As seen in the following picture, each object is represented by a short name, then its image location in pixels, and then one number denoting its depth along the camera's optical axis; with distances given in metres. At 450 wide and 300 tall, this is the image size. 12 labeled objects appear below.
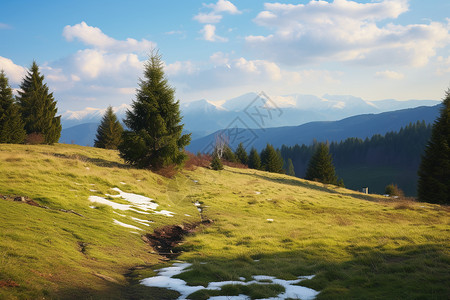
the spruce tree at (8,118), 36.62
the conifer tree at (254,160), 88.81
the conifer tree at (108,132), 63.69
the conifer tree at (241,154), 93.31
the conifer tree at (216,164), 45.75
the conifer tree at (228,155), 80.46
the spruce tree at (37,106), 43.72
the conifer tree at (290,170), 128.68
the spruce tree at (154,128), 30.23
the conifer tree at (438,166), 37.50
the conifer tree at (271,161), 84.06
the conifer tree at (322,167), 66.88
